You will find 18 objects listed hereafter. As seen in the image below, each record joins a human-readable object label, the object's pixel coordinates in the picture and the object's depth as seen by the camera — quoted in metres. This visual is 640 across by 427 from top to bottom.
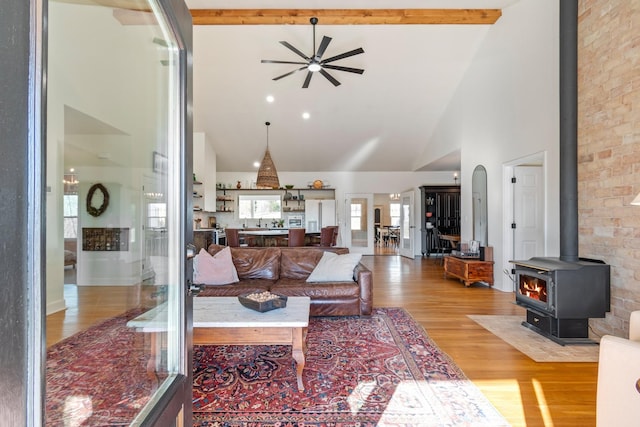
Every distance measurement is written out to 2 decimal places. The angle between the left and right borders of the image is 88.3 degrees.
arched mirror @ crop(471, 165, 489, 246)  5.83
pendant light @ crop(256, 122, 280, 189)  6.77
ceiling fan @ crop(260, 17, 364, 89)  4.15
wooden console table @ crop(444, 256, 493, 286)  5.43
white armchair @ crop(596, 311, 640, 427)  1.40
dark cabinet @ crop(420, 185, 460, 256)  9.88
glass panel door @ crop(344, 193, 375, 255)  10.22
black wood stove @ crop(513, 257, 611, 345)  3.13
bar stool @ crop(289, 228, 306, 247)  6.86
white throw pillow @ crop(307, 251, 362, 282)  3.90
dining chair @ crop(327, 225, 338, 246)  7.12
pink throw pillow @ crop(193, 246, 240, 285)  3.88
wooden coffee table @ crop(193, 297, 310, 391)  2.30
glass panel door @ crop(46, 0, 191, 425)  0.81
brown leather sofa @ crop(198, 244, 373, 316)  3.69
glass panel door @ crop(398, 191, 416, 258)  9.56
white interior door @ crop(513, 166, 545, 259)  5.20
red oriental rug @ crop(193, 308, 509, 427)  1.99
